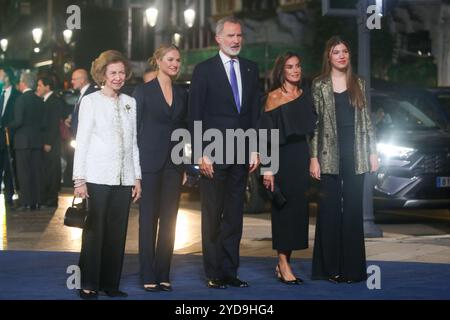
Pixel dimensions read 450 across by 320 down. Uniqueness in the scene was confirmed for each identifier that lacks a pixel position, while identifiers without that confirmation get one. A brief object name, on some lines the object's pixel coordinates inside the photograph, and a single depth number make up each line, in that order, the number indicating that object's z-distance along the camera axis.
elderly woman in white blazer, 9.88
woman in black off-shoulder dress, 10.95
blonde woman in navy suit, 10.37
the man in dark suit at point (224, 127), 10.59
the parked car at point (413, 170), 16.34
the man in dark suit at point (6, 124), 19.79
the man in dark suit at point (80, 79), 17.66
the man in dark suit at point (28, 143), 19.31
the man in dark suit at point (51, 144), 19.73
